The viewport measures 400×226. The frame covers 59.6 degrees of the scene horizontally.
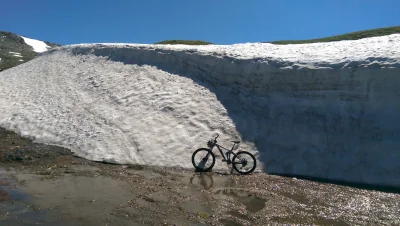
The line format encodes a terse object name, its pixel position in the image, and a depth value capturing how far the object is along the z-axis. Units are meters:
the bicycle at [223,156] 13.57
